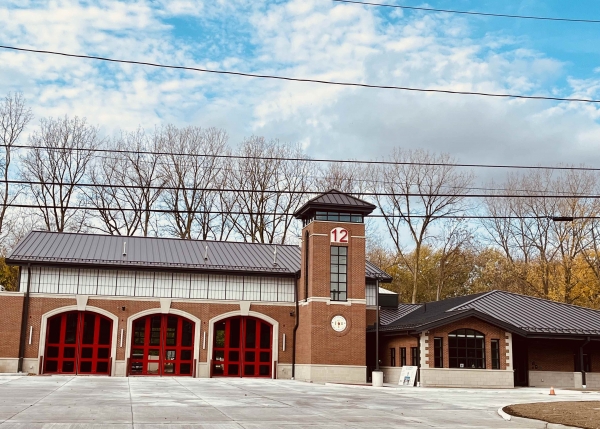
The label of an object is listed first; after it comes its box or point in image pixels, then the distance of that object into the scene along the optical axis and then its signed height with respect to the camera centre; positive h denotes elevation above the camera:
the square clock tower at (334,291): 35.81 +2.57
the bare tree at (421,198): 50.06 +10.69
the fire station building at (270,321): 33.81 +0.92
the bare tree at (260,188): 51.78 +11.17
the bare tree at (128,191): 49.75 +10.39
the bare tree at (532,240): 50.03 +7.78
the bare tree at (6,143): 46.14 +12.54
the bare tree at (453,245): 54.97 +7.85
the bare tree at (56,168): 48.09 +11.64
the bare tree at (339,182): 52.12 +11.99
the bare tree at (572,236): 47.88 +7.62
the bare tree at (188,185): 50.81 +11.50
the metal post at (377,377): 32.28 -1.73
